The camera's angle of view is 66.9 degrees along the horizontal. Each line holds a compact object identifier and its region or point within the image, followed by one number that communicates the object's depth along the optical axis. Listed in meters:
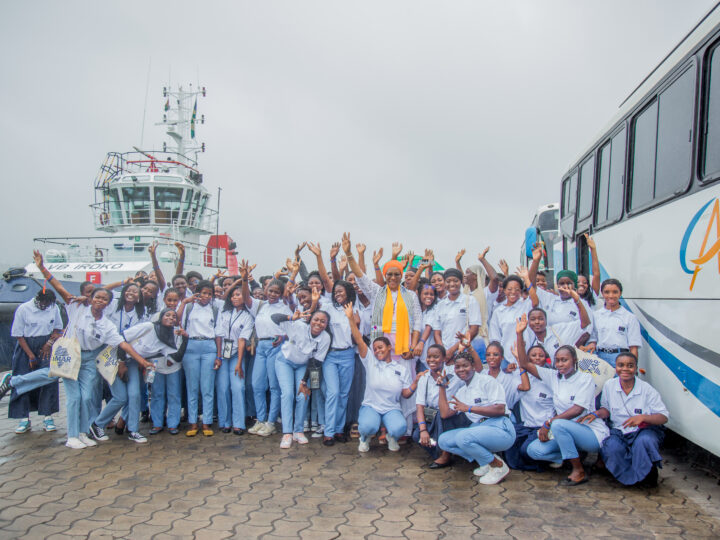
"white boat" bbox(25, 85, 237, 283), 16.00
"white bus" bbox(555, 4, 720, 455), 3.91
